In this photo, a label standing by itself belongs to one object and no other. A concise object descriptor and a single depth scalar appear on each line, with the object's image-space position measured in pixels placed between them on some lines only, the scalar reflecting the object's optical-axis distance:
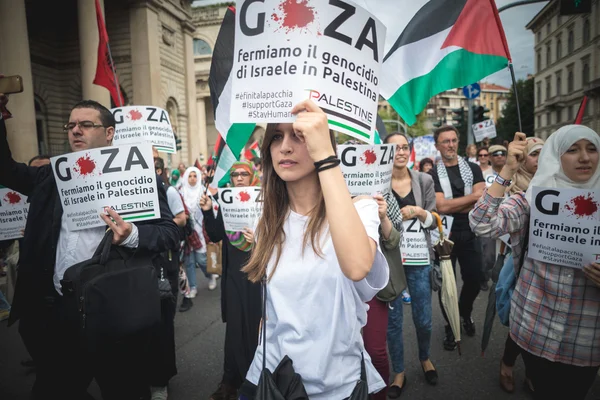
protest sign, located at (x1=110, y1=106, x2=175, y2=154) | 5.01
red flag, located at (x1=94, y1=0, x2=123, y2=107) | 5.69
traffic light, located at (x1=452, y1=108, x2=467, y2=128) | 16.80
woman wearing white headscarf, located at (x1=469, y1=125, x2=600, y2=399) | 2.13
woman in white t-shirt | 1.40
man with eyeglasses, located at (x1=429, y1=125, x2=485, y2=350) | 4.34
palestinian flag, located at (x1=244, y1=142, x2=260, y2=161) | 8.66
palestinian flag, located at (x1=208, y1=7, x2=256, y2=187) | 2.65
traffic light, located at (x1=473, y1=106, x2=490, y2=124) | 13.14
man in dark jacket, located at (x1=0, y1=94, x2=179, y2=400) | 2.35
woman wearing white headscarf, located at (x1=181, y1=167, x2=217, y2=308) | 6.40
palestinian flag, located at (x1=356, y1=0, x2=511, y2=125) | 2.86
